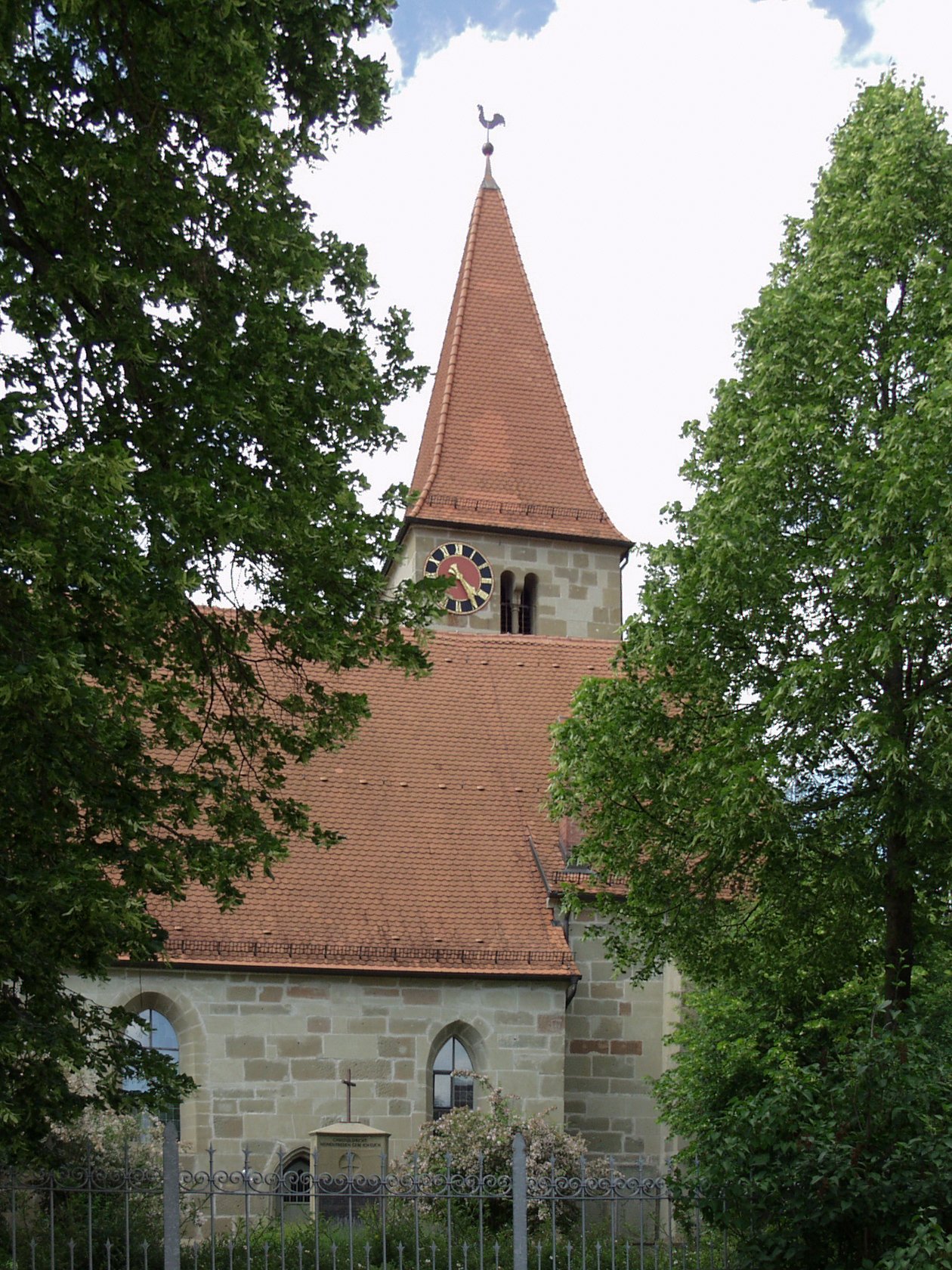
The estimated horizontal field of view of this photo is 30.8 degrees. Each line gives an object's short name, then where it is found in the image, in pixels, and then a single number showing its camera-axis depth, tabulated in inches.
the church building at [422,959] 706.2
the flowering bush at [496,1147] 609.6
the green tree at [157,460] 346.0
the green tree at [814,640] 501.7
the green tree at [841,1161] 386.3
